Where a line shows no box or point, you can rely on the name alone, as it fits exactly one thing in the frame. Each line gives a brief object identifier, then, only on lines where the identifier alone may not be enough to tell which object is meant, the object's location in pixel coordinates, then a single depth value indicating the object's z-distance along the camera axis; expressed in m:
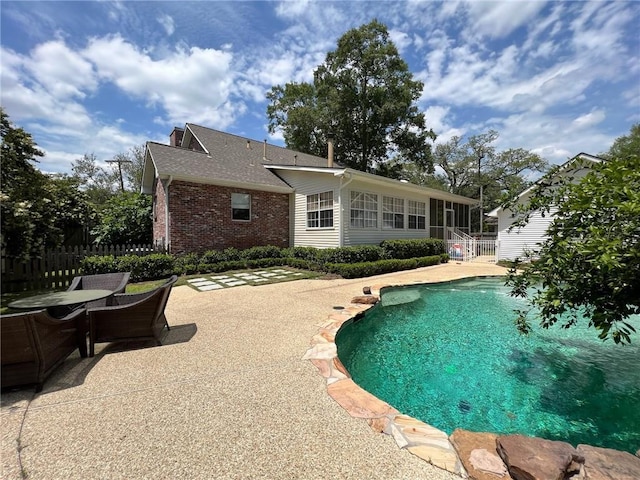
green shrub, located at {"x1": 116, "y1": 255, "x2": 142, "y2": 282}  8.55
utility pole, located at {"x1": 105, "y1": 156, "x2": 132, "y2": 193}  31.04
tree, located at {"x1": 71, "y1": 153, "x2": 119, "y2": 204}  32.19
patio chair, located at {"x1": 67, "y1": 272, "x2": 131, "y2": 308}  4.79
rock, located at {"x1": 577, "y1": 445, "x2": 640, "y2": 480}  1.65
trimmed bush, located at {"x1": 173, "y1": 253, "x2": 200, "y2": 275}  9.93
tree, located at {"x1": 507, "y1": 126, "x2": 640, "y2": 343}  2.19
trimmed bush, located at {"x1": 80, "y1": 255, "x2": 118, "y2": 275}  8.34
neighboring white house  13.60
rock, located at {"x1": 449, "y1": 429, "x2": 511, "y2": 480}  1.71
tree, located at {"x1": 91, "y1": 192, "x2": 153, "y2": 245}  14.49
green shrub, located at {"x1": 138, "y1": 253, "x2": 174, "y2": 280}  9.02
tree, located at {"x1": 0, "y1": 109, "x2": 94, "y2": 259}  5.83
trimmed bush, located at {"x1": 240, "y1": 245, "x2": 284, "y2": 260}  11.75
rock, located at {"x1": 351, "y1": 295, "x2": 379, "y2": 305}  6.13
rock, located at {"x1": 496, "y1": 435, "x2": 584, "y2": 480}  1.64
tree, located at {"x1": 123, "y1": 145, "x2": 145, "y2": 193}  31.24
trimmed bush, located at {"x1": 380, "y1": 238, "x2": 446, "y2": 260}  12.39
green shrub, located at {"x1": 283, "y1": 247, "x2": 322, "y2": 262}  11.05
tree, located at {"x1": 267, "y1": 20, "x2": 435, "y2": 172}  25.09
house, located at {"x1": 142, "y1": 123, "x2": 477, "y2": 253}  10.92
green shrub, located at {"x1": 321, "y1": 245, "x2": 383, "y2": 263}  10.48
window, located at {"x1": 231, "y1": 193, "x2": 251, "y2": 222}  12.16
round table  3.56
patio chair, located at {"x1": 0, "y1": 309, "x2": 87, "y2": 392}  2.57
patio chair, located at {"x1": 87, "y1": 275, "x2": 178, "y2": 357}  3.62
